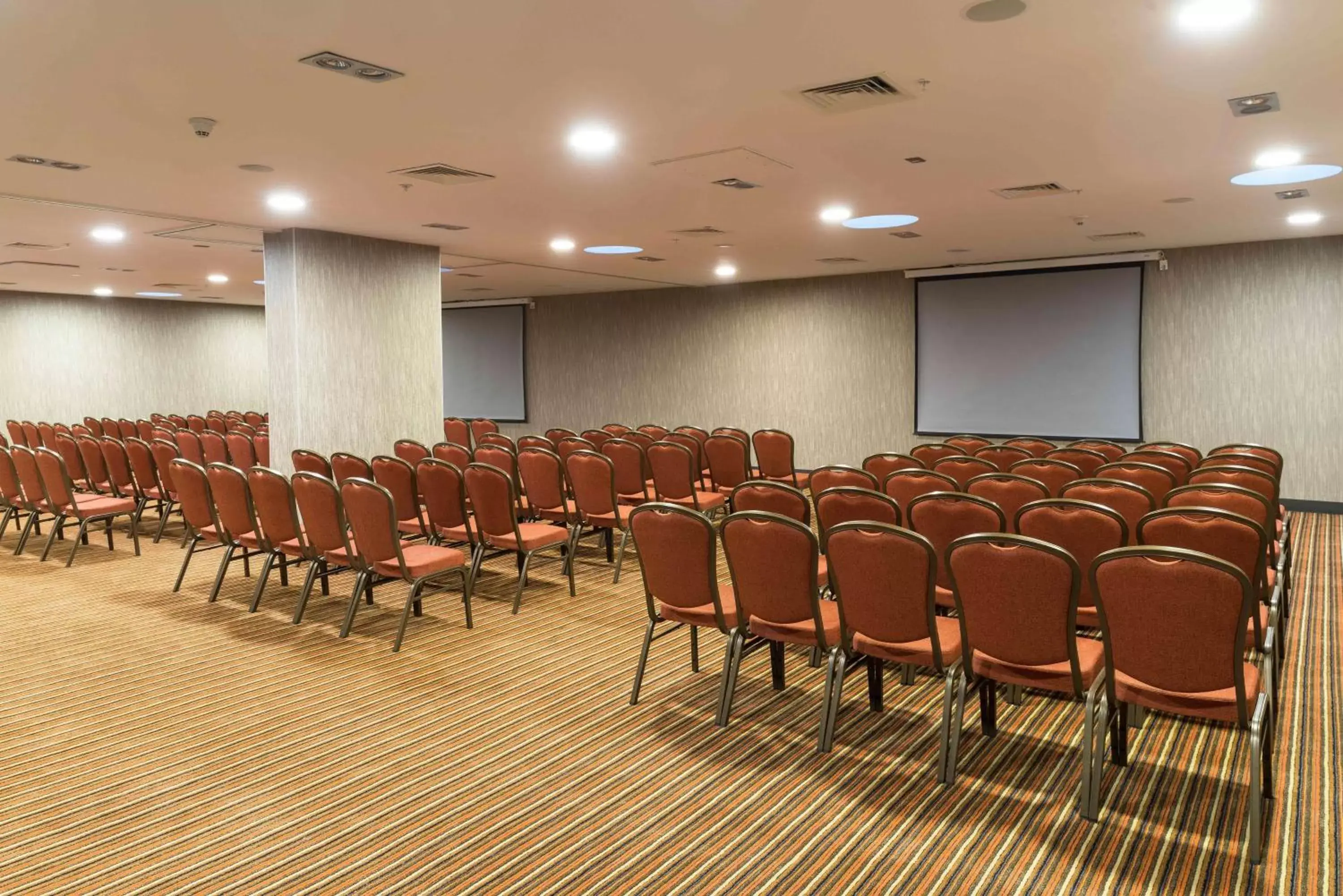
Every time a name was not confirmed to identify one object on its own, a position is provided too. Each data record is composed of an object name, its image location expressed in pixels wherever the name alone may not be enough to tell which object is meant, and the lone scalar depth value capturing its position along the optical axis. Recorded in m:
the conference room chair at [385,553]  5.60
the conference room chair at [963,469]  7.14
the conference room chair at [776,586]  4.01
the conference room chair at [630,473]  8.46
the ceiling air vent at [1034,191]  7.72
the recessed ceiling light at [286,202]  7.83
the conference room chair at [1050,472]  6.82
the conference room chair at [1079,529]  4.33
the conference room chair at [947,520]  4.55
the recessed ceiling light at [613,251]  11.55
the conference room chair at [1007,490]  5.70
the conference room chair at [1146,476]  6.34
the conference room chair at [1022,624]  3.40
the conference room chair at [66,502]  8.08
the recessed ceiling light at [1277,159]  6.49
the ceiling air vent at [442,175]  6.82
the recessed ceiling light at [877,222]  9.43
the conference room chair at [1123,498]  5.34
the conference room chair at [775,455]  10.23
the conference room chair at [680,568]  4.32
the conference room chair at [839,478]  6.25
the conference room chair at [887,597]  3.70
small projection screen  19.48
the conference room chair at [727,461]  9.45
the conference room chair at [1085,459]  7.89
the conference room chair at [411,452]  9.27
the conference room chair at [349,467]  7.59
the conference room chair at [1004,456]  8.11
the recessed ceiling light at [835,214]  8.73
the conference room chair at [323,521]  5.87
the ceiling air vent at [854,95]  4.78
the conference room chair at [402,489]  7.10
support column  9.70
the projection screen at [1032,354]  12.74
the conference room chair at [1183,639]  3.06
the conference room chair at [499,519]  6.50
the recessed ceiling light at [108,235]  9.80
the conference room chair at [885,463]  7.54
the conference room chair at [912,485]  5.96
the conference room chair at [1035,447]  9.12
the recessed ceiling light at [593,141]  5.69
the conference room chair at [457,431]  12.82
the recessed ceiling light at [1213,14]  3.80
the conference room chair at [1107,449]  8.34
